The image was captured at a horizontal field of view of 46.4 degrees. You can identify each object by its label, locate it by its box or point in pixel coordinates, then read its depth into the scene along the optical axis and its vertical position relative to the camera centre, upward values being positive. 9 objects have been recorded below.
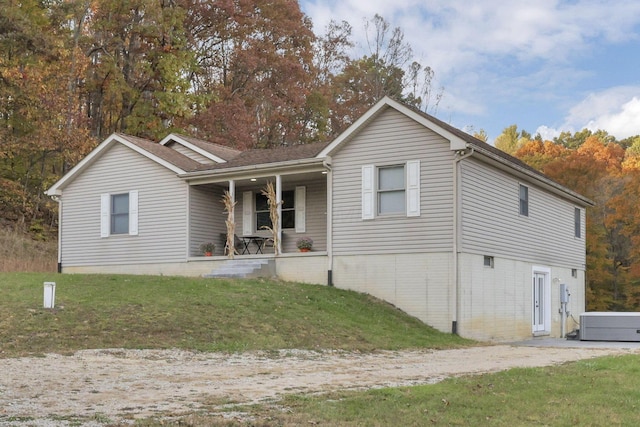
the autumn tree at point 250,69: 36.75 +9.52
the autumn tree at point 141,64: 34.91 +8.94
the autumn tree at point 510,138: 59.45 +9.41
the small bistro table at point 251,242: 22.98 +0.28
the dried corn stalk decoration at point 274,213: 20.89 +1.07
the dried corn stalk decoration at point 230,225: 21.61 +0.75
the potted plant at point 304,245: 21.12 +0.19
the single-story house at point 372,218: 18.31 +0.98
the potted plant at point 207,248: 22.31 +0.08
